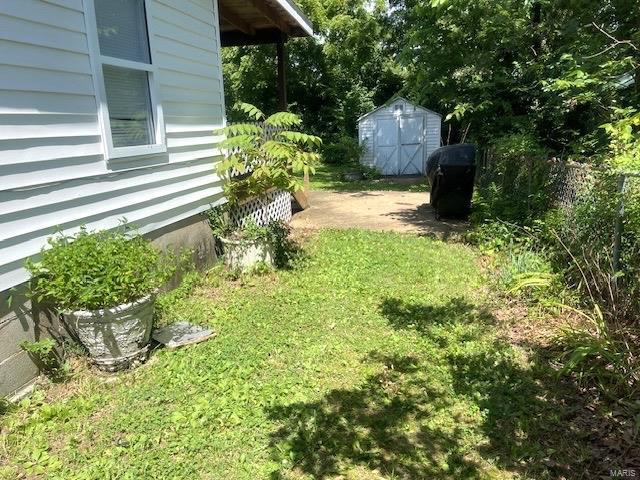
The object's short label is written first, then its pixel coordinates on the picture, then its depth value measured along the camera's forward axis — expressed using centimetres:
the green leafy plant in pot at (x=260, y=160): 530
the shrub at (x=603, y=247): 375
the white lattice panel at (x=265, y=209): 654
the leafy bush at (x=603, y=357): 307
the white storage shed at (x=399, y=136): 1652
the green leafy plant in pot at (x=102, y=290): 314
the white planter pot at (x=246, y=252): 560
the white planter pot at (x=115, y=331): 327
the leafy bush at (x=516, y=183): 602
